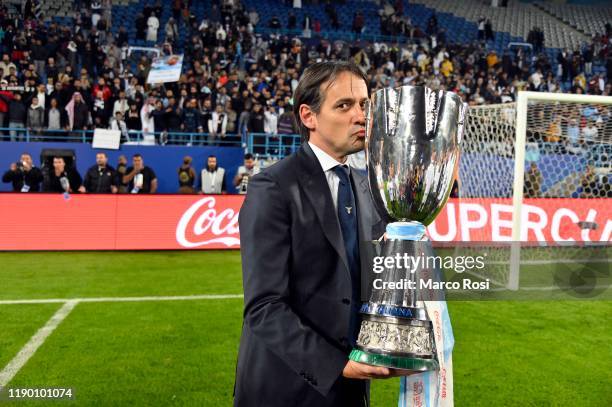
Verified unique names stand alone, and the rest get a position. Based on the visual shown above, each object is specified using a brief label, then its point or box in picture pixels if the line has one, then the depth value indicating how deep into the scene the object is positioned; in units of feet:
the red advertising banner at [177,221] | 29.48
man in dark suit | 4.33
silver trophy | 3.97
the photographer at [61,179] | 34.17
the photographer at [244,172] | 39.84
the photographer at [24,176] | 36.03
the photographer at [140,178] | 36.83
